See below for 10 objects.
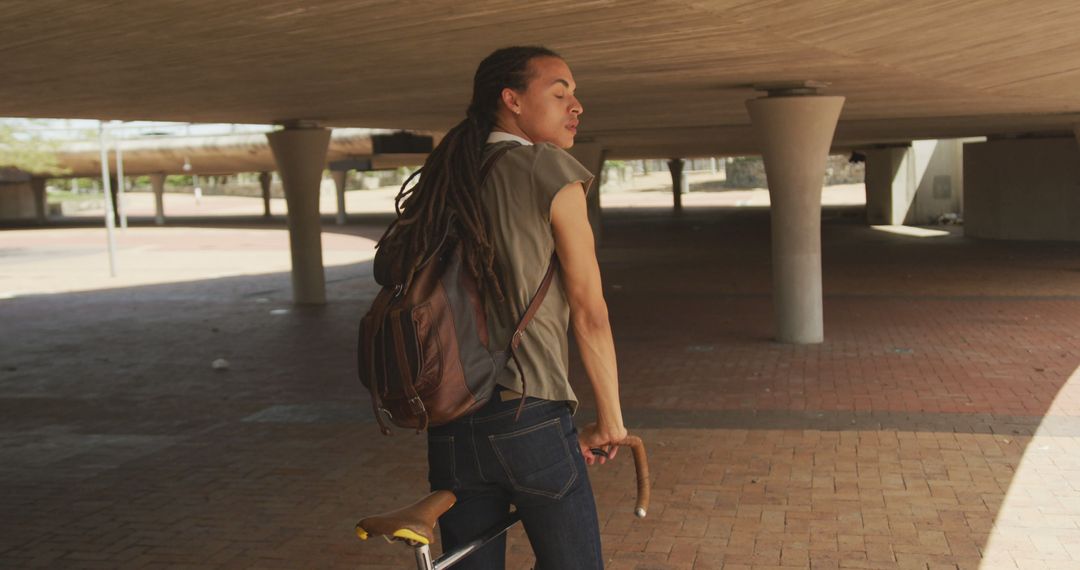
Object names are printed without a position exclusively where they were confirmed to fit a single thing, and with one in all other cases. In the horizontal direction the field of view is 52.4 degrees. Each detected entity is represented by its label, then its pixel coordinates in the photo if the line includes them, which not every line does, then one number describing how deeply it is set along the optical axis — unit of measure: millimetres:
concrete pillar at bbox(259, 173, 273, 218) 52469
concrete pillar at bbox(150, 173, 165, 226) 50625
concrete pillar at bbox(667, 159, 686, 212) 46950
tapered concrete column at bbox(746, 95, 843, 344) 11922
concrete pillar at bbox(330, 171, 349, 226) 44719
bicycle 2697
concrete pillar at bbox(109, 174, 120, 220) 59300
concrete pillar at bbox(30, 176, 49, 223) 55188
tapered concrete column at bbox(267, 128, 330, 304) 18016
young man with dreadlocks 2686
